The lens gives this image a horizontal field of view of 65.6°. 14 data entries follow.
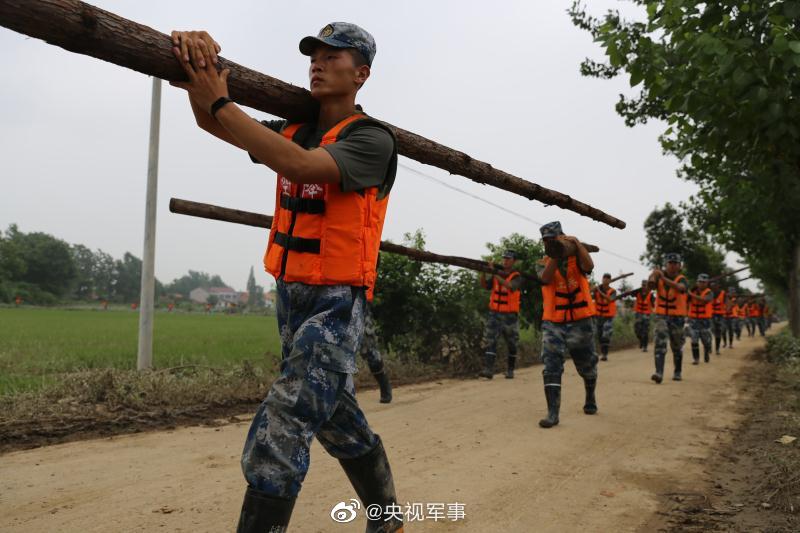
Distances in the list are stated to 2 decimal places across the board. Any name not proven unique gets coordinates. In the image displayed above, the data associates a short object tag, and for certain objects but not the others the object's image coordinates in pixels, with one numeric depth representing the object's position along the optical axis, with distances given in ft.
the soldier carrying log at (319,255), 7.43
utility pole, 28.60
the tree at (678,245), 134.62
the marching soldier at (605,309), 58.90
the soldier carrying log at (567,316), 24.62
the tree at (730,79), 16.19
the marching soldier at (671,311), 38.92
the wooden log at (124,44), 6.82
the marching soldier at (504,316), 40.24
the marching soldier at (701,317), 54.20
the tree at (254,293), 448.08
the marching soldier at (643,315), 63.72
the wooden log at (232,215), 18.28
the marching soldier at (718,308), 70.49
